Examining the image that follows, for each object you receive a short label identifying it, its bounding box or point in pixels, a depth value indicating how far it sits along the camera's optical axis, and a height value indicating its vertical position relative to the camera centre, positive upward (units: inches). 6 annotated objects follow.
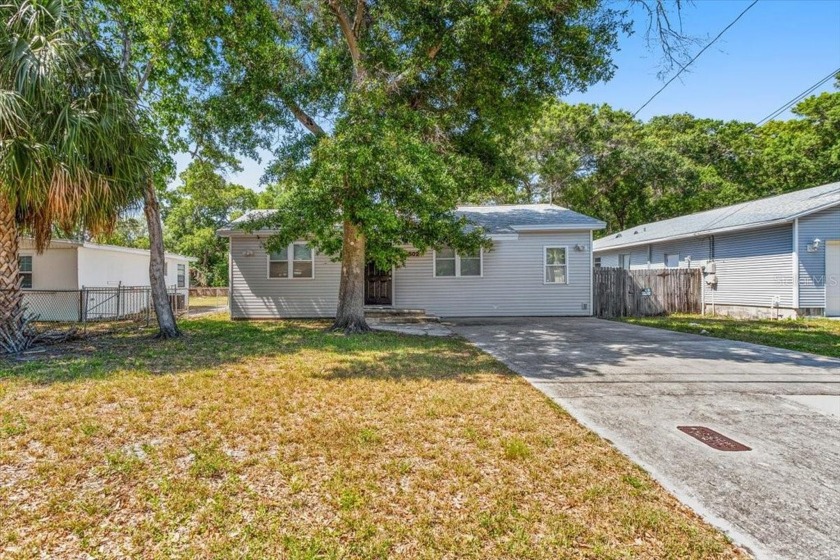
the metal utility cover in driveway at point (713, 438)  137.9 -52.1
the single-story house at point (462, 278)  543.5 +8.5
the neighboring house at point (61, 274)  526.9 +14.8
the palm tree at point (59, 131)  256.8 +97.1
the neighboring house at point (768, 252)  498.0 +41.1
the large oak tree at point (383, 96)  320.8 +171.3
